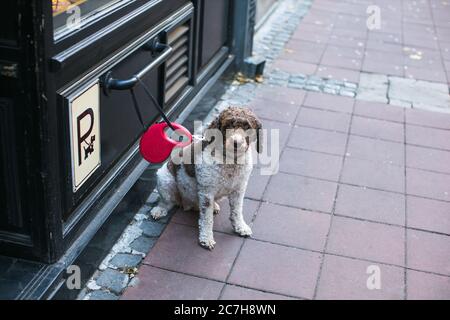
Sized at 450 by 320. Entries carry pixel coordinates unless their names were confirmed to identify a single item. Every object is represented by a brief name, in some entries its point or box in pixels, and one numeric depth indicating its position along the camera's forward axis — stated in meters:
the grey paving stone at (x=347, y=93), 6.77
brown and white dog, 3.67
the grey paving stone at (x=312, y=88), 6.84
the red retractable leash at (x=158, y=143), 3.95
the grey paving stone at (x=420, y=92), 6.72
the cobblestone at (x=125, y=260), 3.92
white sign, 3.45
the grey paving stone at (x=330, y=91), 6.80
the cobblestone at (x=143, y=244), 4.09
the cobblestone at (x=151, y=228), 4.26
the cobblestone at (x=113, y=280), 3.71
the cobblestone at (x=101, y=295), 3.62
